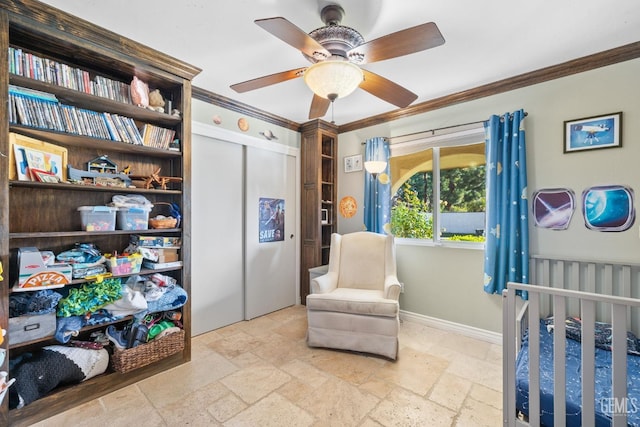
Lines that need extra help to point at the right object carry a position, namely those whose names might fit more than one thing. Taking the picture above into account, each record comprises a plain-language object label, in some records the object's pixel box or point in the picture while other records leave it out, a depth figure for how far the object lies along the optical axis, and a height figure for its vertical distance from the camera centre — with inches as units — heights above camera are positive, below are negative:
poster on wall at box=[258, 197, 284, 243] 133.6 -3.5
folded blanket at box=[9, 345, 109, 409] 63.4 -38.0
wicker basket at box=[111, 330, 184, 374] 76.7 -40.2
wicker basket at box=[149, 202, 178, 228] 86.4 -3.2
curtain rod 100.1 +35.2
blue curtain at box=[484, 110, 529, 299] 96.7 +2.9
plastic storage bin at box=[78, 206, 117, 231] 75.4 -1.4
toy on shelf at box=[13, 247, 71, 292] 63.7 -13.6
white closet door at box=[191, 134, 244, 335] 110.3 -8.7
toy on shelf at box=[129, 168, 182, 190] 86.1 +10.2
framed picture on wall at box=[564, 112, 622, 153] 83.7 +24.6
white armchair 91.7 -31.2
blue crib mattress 48.2 -33.8
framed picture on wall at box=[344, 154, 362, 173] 145.3 +25.8
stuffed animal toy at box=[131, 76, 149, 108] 80.1 +34.4
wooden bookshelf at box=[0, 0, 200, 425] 61.7 +18.0
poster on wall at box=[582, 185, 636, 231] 82.2 +1.4
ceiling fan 53.6 +34.2
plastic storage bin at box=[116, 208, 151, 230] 81.4 -1.6
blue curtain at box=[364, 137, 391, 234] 132.3 +9.2
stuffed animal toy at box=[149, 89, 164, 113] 84.8 +33.8
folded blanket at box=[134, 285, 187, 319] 81.5 -26.3
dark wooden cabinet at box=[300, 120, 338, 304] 142.9 +10.0
